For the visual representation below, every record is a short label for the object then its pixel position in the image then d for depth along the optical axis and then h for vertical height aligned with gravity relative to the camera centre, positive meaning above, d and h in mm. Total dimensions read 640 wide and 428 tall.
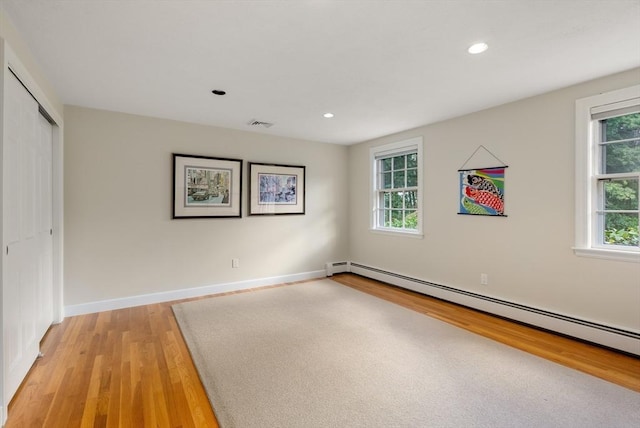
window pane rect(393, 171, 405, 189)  4867 +527
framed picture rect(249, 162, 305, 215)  4719 +373
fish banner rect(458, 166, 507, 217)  3510 +252
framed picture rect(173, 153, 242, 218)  4117 +359
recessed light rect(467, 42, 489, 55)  2205 +1199
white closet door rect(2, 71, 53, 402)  1905 -153
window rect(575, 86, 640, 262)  2648 +332
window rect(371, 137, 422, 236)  4555 +401
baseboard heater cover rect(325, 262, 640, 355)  2633 -1063
